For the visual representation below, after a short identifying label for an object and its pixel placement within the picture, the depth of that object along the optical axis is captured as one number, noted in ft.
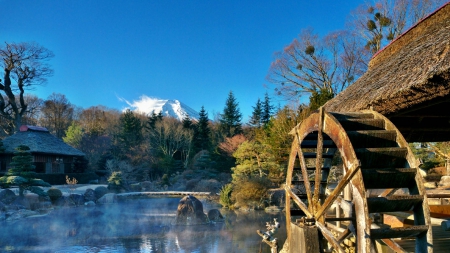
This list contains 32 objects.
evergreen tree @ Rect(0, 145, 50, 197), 54.54
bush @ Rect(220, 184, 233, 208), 57.26
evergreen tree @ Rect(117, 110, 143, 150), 98.17
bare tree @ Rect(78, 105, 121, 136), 104.36
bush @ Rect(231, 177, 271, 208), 54.39
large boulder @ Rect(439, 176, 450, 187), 39.37
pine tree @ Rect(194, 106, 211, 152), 102.27
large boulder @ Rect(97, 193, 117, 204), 62.85
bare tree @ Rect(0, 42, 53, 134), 82.99
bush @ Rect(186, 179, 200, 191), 76.64
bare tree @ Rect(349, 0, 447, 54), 53.88
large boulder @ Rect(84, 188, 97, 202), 61.25
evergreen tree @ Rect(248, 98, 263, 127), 103.27
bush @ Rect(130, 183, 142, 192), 76.45
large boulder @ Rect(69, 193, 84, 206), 58.22
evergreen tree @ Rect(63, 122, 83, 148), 96.84
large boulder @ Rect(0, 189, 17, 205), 51.65
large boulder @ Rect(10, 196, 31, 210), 50.56
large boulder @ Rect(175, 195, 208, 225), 44.97
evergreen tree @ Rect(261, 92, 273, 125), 105.70
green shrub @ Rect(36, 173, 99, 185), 72.08
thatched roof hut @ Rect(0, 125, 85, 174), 73.31
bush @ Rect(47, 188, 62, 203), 56.75
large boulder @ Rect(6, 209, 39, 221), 47.03
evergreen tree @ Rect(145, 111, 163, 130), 105.86
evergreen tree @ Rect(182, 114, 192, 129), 103.76
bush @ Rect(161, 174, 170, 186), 80.64
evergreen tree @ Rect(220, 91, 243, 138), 103.02
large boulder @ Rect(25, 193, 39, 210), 53.13
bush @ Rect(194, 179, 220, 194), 71.36
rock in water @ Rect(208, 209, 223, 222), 46.50
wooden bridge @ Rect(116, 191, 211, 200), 67.96
